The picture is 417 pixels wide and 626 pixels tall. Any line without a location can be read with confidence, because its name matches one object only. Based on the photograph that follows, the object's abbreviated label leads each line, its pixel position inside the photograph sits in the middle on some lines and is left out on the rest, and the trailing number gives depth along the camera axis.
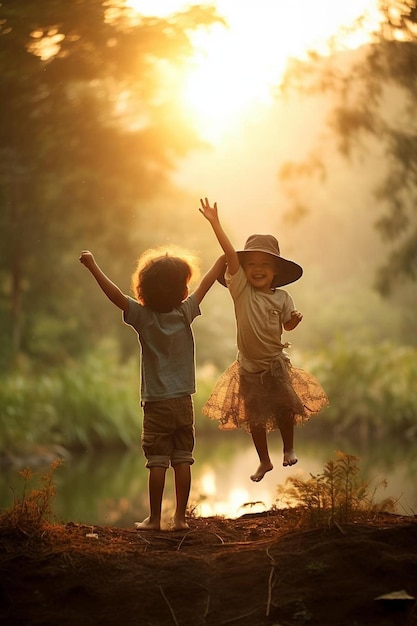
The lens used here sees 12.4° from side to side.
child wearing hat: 10.41
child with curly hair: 9.55
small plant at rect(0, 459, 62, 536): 8.48
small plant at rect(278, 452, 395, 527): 8.52
